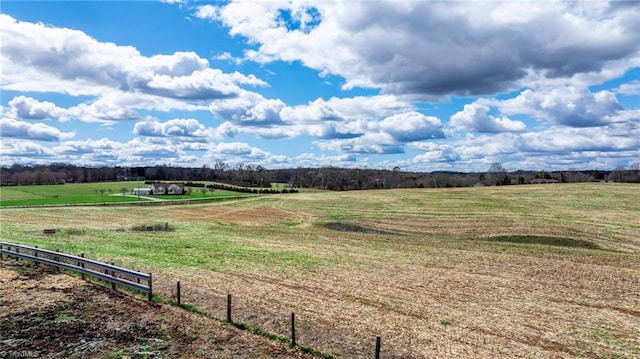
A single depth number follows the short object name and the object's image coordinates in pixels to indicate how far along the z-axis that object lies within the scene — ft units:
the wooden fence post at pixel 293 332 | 41.57
